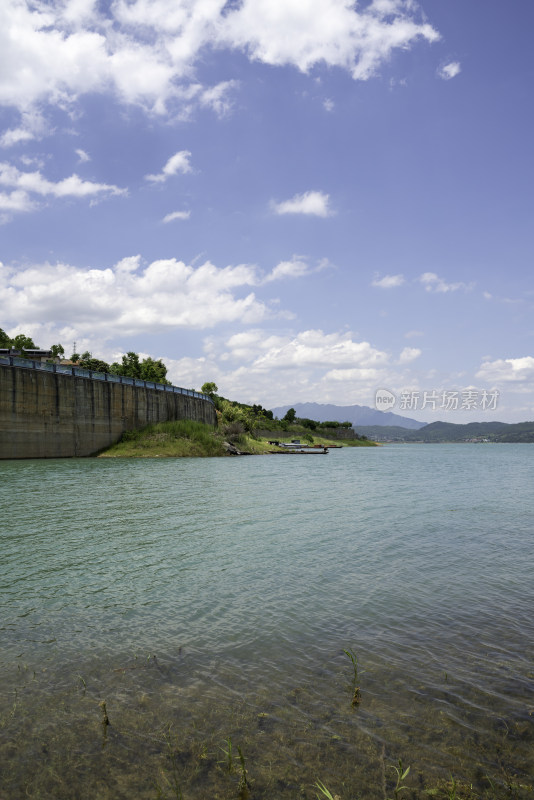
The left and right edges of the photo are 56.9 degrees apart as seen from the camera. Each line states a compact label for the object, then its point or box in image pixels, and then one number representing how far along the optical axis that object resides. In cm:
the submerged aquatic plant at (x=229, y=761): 438
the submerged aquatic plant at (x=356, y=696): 551
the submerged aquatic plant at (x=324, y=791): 396
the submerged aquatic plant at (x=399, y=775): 408
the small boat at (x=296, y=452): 9794
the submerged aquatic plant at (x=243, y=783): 411
